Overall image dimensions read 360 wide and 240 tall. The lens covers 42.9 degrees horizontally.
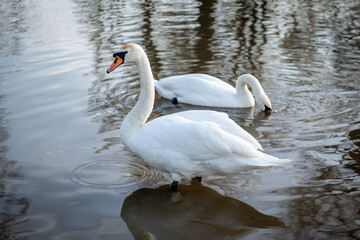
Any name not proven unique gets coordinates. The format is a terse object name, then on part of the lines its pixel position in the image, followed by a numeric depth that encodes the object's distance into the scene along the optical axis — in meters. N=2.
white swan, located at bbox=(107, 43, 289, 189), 4.29
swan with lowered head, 7.41
